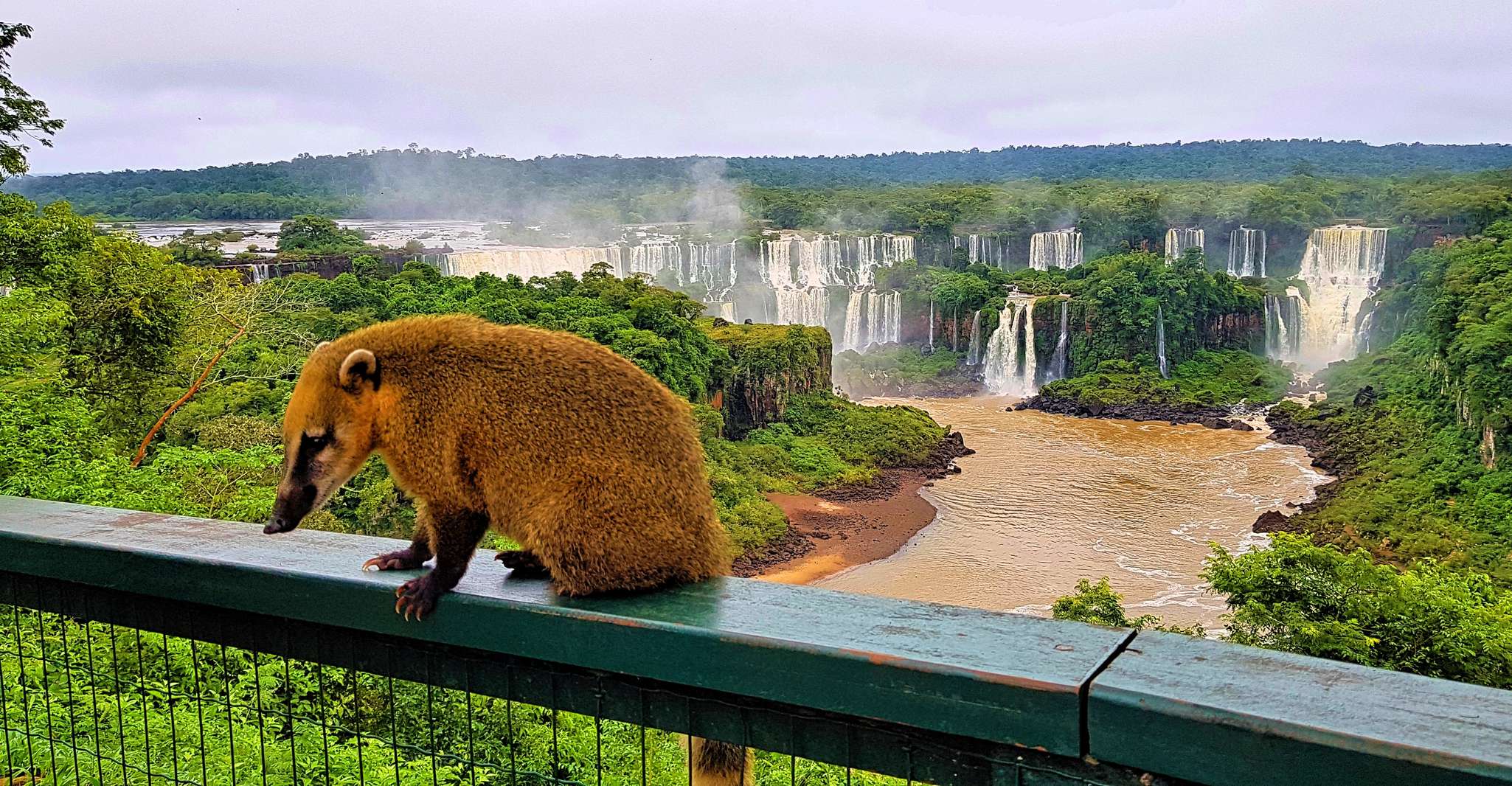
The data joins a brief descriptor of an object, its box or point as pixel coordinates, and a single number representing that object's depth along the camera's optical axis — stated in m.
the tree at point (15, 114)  18.25
